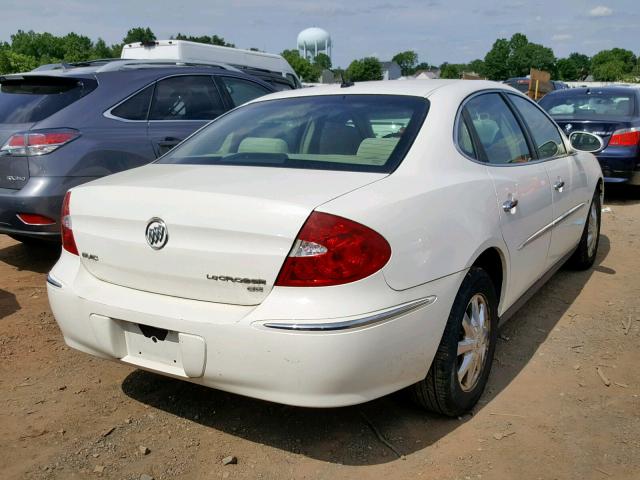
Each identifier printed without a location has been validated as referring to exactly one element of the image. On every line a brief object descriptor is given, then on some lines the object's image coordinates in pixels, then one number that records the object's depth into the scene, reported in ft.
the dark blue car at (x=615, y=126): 25.20
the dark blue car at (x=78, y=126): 14.64
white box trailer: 34.91
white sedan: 7.25
